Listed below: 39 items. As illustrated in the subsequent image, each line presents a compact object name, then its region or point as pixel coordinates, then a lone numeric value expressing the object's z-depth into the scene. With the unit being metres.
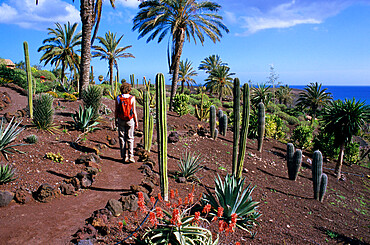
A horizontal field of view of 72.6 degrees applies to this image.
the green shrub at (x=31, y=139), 6.23
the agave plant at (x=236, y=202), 4.82
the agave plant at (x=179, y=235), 3.25
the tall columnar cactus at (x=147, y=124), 7.38
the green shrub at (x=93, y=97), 9.16
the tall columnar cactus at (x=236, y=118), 6.14
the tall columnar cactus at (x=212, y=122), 11.45
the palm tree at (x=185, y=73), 35.62
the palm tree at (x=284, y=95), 52.88
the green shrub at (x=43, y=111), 7.43
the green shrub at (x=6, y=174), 4.59
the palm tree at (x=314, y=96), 35.16
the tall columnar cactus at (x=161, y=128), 4.57
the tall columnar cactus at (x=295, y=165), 9.41
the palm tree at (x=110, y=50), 27.08
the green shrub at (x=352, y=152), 15.81
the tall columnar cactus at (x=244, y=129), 6.38
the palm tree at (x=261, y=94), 18.30
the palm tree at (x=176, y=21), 16.69
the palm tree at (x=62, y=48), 24.14
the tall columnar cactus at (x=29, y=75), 8.61
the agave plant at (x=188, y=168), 6.32
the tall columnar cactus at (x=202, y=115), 15.93
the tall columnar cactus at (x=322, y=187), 8.13
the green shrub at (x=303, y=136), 16.34
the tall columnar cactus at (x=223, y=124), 13.12
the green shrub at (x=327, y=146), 15.34
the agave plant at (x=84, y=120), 8.10
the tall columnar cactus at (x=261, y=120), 11.72
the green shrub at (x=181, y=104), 15.81
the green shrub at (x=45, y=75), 27.14
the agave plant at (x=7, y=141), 5.43
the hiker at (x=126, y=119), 6.02
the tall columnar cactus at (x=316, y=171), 8.21
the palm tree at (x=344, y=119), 12.14
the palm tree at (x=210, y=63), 41.55
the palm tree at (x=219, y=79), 38.59
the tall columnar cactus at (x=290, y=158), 9.80
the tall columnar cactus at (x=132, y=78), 26.88
